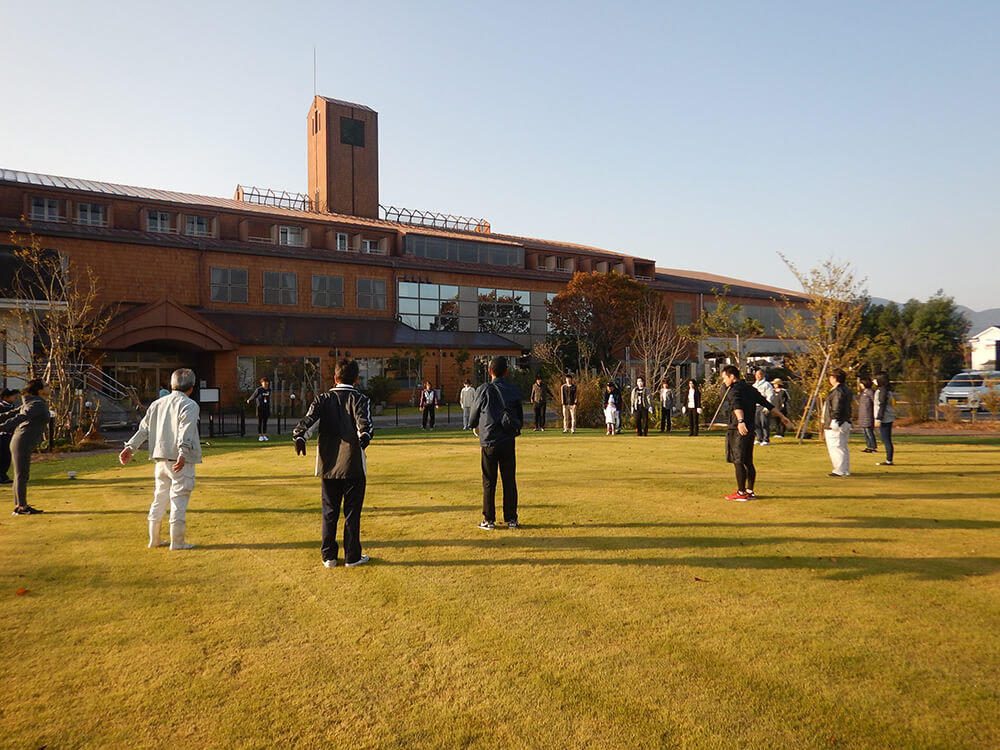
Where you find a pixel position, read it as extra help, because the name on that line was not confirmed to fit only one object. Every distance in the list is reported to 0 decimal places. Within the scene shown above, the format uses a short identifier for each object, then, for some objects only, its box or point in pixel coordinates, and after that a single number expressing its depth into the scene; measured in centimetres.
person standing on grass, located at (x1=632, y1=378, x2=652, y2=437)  1878
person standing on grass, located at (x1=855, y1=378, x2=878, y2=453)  1316
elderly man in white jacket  624
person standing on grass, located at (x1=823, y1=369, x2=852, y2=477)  1060
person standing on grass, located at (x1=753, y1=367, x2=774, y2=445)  1612
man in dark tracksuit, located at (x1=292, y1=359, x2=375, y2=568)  574
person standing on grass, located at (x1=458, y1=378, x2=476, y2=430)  1956
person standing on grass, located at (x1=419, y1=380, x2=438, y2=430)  2278
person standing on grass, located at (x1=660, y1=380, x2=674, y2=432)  2014
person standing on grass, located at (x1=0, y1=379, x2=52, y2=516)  817
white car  2106
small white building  7725
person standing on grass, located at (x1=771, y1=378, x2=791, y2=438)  1756
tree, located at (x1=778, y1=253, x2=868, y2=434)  1648
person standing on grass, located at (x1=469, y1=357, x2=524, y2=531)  712
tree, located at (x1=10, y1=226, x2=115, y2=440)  1644
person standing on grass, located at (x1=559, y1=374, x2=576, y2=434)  1998
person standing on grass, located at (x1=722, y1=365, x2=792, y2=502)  863
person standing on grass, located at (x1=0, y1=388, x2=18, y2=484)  990
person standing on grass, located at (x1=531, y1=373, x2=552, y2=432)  2070
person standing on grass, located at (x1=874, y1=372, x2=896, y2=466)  1206
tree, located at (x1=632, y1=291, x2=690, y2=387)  2445
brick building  3036
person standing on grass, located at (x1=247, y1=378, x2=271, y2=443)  1880
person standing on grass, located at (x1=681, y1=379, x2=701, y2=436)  1802
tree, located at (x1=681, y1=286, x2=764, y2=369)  2647
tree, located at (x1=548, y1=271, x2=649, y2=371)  3716
